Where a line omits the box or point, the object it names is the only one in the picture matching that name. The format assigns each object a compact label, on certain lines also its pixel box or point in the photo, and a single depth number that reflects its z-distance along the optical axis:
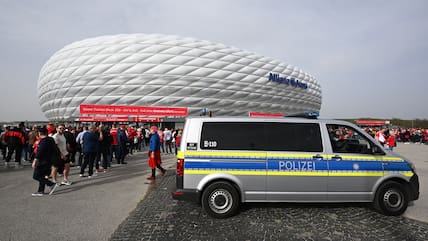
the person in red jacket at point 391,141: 11.25
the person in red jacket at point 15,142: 8.48
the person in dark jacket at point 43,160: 4.93
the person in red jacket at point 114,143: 8.96
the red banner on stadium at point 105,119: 23.02
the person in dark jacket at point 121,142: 9.22
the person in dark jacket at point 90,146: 6.72
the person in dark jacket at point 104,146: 7.39
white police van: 3.64
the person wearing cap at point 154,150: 6.44
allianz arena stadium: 34.38
